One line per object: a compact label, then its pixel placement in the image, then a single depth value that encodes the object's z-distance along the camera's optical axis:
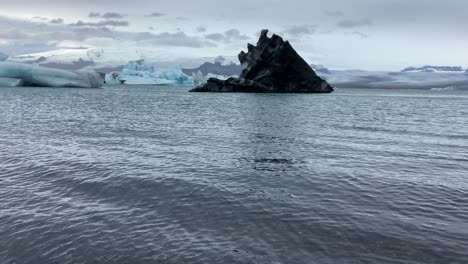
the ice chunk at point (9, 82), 118.68
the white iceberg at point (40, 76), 112.86
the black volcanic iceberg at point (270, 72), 123.75
